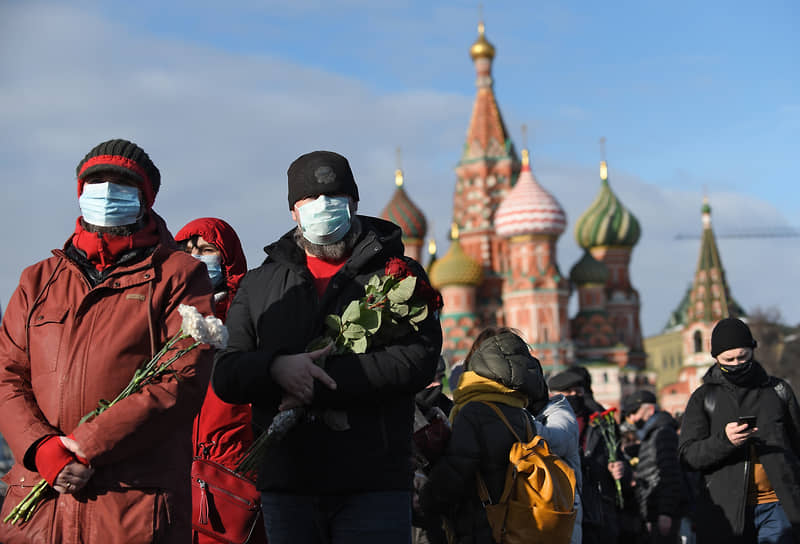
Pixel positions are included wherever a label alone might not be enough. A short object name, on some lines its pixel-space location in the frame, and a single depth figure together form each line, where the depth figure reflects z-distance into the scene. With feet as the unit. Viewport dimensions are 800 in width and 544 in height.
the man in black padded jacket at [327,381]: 10.50
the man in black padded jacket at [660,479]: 25.84
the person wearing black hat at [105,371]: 10.17
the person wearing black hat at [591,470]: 20.20
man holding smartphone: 17.53
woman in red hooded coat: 14.10
